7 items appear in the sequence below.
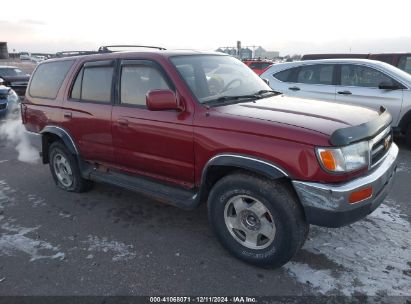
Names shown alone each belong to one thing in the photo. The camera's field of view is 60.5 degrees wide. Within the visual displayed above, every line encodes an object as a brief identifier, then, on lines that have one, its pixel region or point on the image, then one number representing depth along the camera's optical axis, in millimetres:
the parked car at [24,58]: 59250
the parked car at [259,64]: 15881
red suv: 2664
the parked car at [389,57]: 9453
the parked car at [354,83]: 6309
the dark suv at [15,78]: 13922
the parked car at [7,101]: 9242
